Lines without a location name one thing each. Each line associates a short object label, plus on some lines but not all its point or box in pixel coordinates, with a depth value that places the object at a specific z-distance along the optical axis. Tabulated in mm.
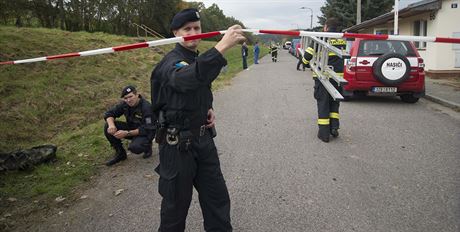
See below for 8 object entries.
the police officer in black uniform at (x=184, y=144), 2521
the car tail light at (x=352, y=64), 8984
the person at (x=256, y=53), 28030
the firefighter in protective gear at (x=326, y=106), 5801
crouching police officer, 5070
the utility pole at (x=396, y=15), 12441
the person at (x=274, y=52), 29953
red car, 8258
